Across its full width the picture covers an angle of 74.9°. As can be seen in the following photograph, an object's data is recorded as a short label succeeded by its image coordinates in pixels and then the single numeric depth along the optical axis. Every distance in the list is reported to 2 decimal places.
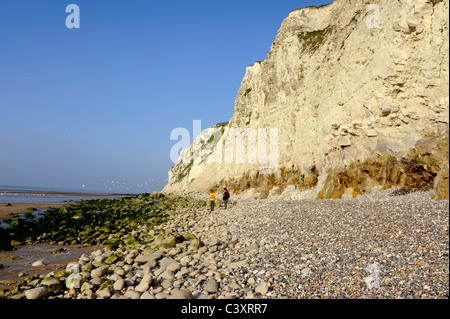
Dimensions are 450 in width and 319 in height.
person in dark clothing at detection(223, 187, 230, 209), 24.31
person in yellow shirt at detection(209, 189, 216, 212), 23.18
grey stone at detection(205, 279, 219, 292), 7.73
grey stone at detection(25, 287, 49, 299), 8.27
